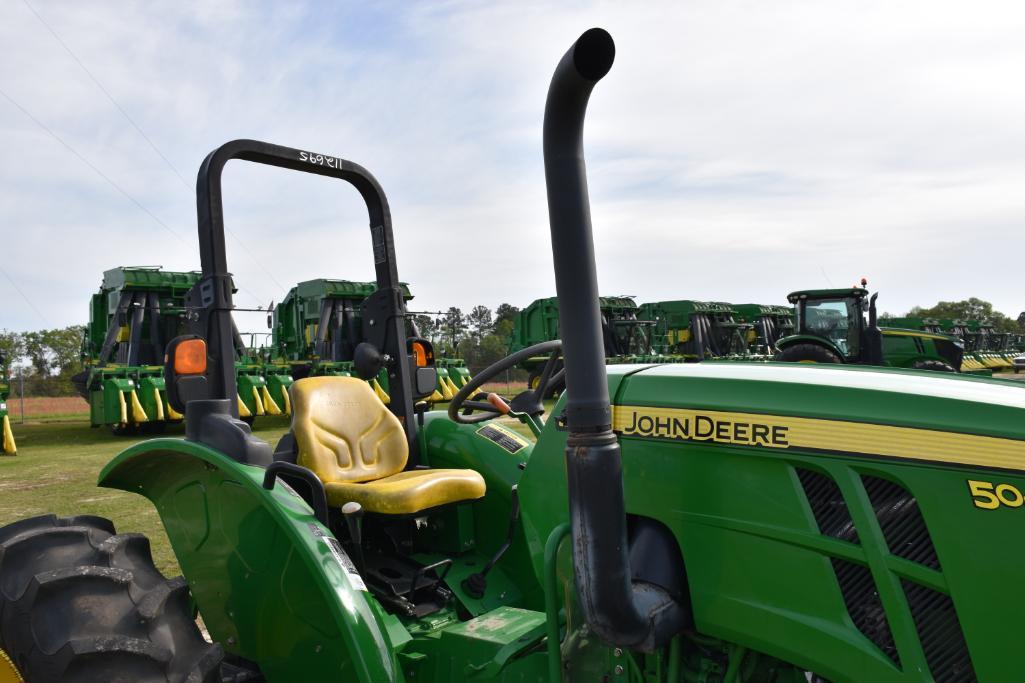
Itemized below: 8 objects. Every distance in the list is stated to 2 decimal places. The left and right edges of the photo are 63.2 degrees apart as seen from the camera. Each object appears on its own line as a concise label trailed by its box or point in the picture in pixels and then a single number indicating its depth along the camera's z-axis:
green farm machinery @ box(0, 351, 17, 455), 10.85
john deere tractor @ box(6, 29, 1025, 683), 1.34
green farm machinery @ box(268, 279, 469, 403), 15.75
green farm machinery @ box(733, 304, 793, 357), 25.11
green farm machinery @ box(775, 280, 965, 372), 14.55
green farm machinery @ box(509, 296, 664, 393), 20.67
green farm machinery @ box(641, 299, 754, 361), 22.53
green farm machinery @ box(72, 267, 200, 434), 12.91
